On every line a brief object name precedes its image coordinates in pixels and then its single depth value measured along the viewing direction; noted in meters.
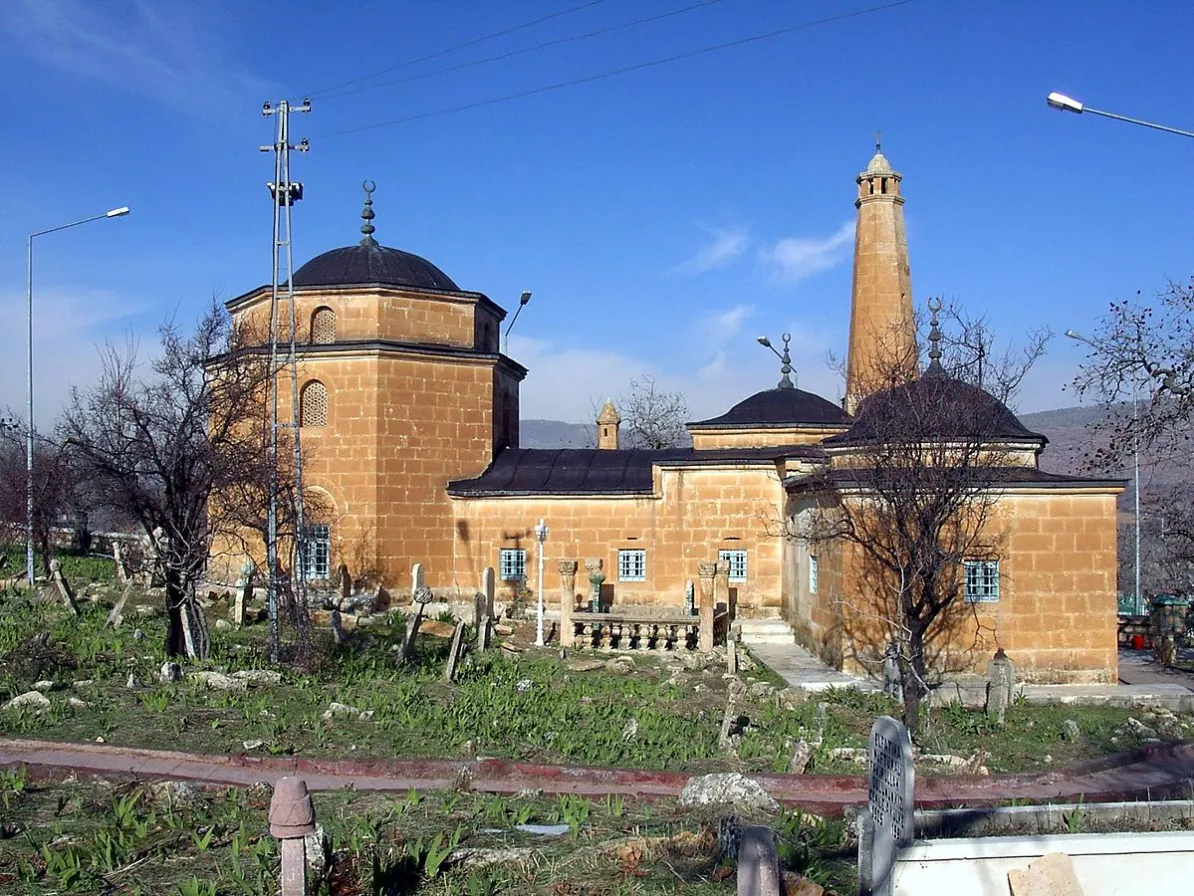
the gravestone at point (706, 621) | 21.00
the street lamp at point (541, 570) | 21.67
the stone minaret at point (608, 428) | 31.17
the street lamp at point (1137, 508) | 19.06
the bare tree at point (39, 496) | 25.55
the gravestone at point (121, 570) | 24.65
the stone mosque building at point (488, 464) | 25.16
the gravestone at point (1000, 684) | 15.36
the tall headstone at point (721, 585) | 23.17
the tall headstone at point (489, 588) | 22.89
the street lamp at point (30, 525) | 25.97
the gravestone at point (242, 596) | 21.11
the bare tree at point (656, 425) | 59.03
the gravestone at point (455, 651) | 16.61
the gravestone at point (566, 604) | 21.61
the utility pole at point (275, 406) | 17.08
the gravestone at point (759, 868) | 6.23
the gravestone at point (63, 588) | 21.84
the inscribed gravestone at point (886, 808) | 6.70
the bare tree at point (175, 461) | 16.31
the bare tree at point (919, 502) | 14.91
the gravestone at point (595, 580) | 24.58
